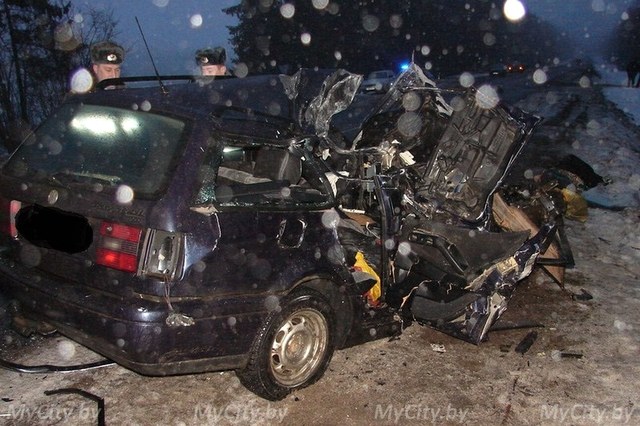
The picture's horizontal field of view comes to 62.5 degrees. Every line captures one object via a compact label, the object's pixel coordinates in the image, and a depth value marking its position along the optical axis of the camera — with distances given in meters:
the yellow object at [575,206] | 7.02
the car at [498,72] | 39.51
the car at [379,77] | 27.73
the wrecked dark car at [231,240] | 2.88
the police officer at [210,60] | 6.43
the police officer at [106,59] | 5.52
